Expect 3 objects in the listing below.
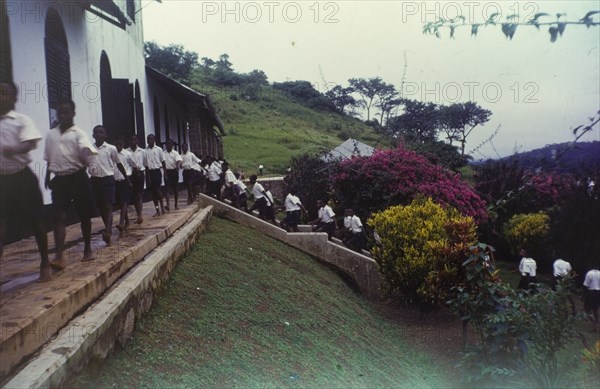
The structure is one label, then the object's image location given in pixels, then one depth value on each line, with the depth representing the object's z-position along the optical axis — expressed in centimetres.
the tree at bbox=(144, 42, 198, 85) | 4116
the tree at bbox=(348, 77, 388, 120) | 3656
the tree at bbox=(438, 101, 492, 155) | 1608
